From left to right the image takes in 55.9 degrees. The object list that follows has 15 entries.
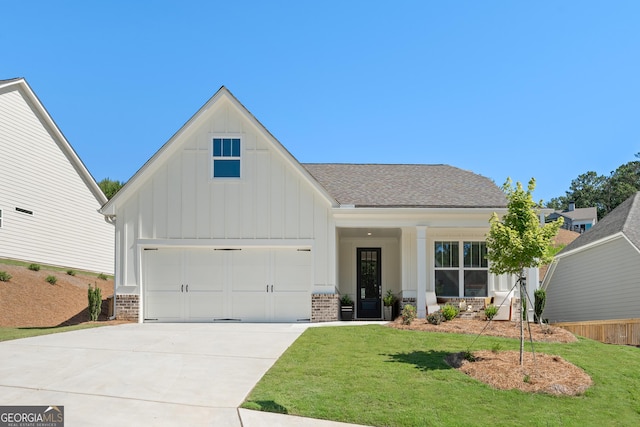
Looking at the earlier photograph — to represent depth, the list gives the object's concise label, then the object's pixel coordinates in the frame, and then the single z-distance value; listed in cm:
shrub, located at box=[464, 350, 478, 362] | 1141
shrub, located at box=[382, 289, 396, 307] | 1984
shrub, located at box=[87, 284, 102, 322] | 1836
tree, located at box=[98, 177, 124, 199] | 3972
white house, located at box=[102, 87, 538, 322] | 1825
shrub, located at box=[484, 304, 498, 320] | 1683
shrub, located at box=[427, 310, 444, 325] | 1623
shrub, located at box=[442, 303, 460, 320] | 1688
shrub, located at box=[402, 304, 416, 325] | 1639
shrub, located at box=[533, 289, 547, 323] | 1880
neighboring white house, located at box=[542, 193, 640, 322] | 1958
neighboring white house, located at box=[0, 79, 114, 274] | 2464
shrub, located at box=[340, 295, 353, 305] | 1941
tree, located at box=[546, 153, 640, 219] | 7354
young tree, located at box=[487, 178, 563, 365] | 1089
